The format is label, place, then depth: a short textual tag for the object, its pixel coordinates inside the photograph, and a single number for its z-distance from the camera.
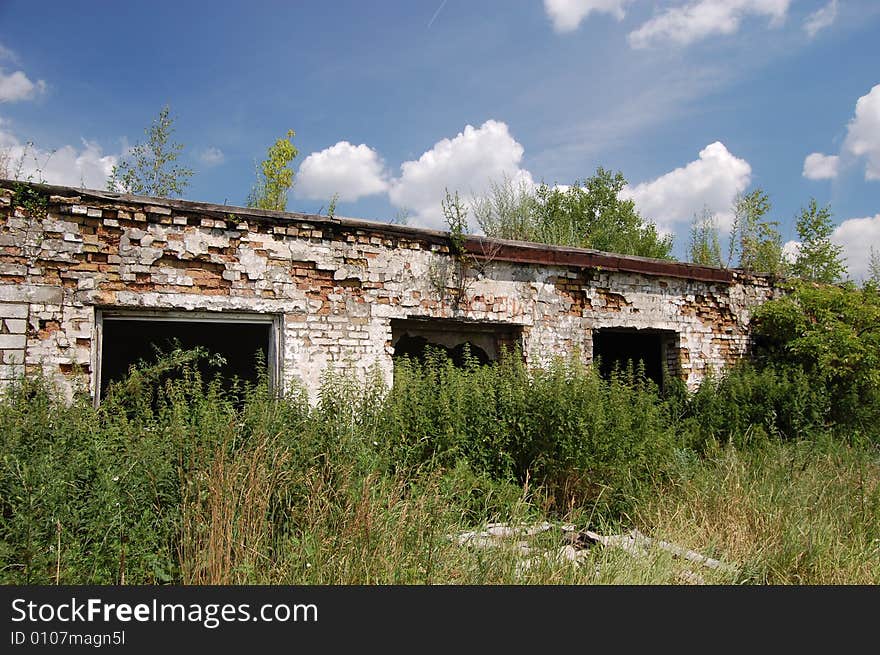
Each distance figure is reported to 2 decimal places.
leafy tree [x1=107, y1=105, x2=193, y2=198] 11.16
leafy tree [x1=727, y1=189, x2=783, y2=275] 13.82
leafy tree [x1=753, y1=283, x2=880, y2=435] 9.69
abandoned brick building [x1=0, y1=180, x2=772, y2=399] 5.98
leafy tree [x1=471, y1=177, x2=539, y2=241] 13.00
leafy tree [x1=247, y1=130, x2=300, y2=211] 13.95
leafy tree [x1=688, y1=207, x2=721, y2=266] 14.35
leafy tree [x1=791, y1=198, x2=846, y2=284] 17.36
